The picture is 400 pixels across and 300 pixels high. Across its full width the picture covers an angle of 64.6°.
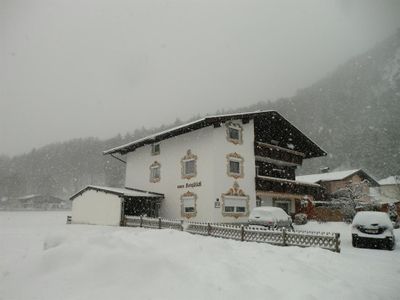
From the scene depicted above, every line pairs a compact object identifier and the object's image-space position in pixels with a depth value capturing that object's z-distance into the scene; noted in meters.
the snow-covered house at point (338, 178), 45.09
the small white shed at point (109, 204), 25.56
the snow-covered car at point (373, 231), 14.48
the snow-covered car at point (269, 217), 18.28
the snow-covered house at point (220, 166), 23.78
